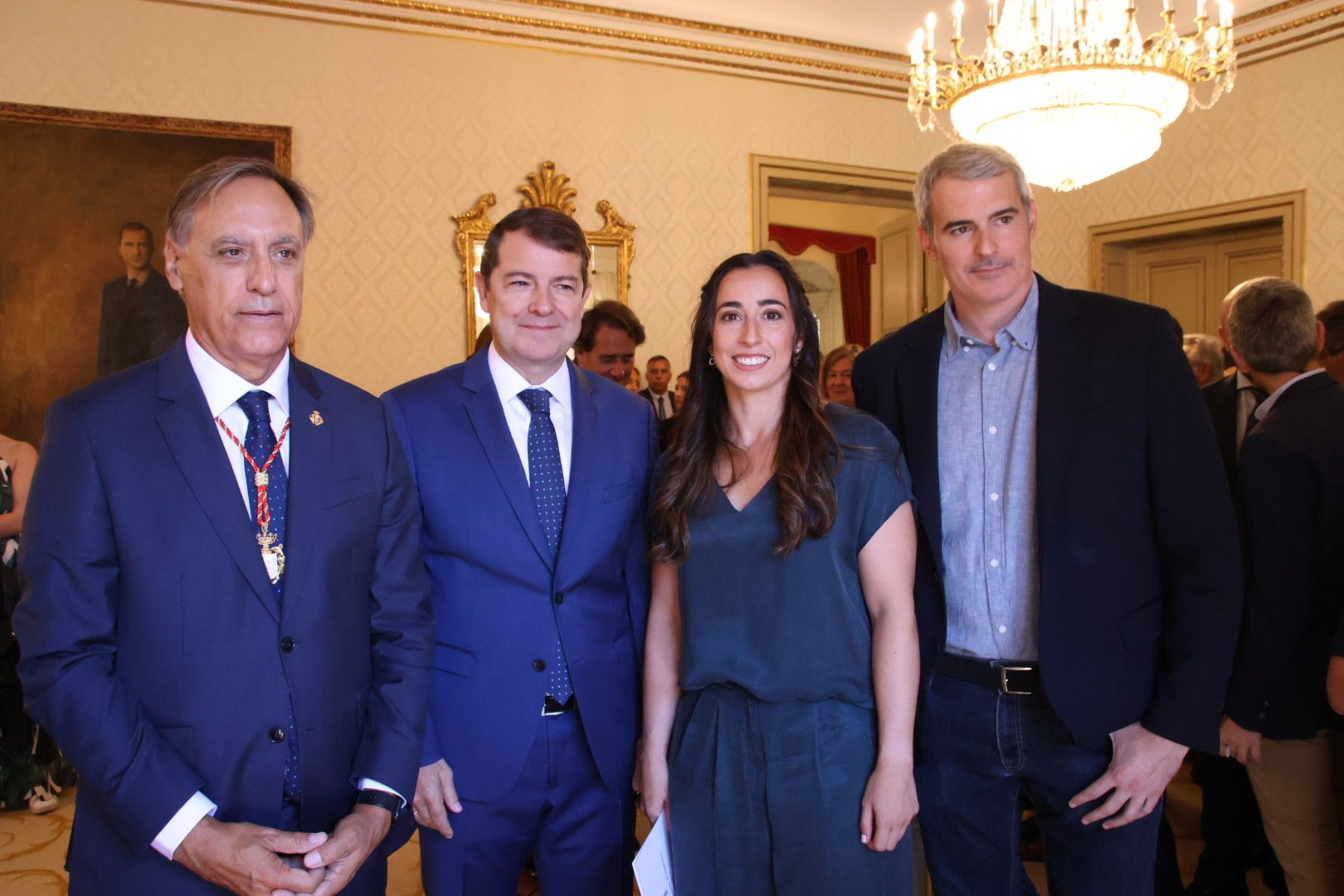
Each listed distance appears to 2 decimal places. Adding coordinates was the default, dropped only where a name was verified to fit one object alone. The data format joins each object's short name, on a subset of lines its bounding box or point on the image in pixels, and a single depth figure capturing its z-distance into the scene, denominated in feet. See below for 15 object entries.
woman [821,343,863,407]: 15.07
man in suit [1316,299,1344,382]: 10.16
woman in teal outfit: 5.84
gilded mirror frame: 20.48
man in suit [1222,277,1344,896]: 8.13
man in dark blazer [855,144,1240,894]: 5.95
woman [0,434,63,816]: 13.11
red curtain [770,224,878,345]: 36.40
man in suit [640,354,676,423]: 21.70
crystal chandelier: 14.96
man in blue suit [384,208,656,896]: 6.51
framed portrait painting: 17.60
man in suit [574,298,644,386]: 11.50
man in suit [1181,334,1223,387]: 14.23
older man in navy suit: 4.82
